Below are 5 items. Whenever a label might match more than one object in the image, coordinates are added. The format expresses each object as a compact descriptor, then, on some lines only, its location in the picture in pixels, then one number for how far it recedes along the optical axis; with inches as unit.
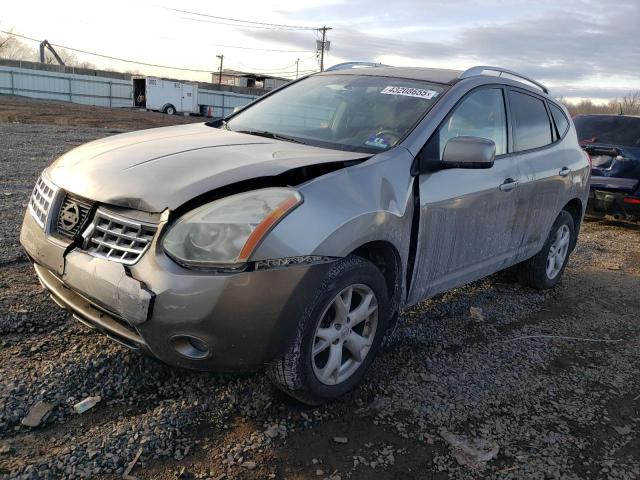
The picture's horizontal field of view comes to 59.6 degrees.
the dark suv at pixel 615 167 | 319.6
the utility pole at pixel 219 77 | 2511.4
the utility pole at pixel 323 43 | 2288.4
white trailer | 1537.9
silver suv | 91.8
